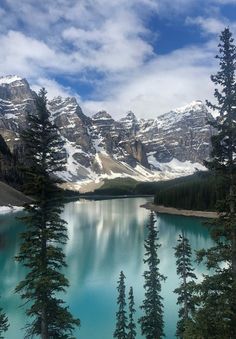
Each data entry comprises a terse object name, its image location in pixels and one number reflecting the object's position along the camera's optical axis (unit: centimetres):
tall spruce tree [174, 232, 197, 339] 3021
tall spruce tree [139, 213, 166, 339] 3225
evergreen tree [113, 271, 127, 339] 3216
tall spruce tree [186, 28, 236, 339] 1808
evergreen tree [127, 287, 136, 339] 3172
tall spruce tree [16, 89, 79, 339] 2392
